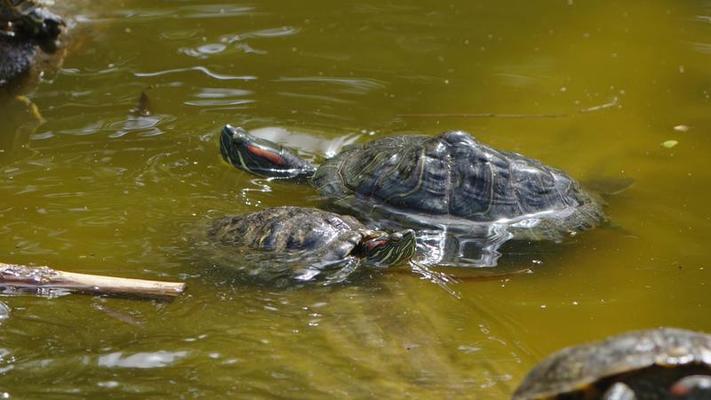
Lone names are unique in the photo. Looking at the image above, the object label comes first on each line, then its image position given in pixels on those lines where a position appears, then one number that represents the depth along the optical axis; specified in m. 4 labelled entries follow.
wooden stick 8.75
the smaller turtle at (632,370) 6.11
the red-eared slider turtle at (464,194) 10.79
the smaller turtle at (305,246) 9.59
